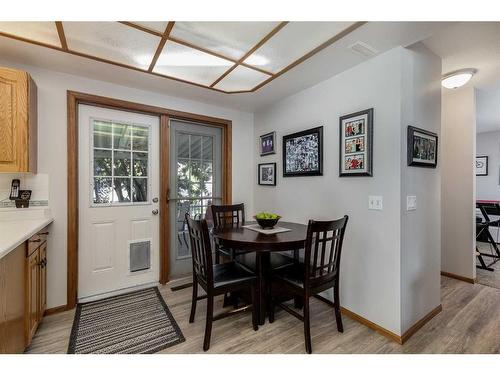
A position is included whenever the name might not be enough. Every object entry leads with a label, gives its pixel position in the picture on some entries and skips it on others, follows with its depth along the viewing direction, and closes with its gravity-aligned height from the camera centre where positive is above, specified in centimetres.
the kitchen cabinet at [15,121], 180 +51
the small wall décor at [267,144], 305 +57
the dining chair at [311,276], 162 -69
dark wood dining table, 171 -42
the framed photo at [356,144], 196 +37
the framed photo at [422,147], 182 +32
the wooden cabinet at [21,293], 127 -69
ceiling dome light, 230 +108
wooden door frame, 225 +28
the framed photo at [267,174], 307 +17
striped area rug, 171 -117
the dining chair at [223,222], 244 -40
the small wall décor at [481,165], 495 +44
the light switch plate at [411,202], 184 -13
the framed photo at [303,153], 242 +37
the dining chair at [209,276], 167 -71
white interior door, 241 -17
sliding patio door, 292 +10
